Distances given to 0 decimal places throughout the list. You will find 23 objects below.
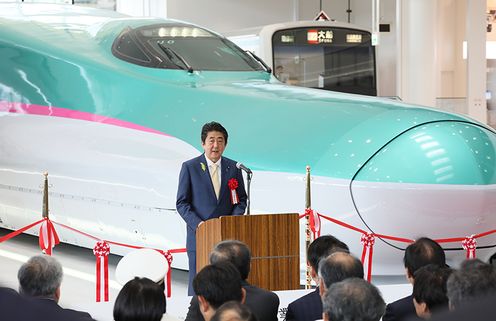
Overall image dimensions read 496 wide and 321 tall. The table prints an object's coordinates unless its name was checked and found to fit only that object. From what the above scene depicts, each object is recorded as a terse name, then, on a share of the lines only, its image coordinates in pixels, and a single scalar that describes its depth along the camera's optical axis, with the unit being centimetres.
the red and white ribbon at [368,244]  1165
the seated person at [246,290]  659
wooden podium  991
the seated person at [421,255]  744
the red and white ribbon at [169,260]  1134
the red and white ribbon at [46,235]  1262
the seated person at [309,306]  699
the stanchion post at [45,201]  1276
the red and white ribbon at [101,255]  1161
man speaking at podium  1071
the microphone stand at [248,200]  1048
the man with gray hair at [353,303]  426
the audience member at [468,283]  480
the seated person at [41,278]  627
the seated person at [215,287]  555
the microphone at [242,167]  1034
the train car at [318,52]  2981
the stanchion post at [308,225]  1141
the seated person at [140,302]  472
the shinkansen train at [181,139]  1157
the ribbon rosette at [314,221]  1177
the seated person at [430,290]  579
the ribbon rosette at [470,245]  1182
